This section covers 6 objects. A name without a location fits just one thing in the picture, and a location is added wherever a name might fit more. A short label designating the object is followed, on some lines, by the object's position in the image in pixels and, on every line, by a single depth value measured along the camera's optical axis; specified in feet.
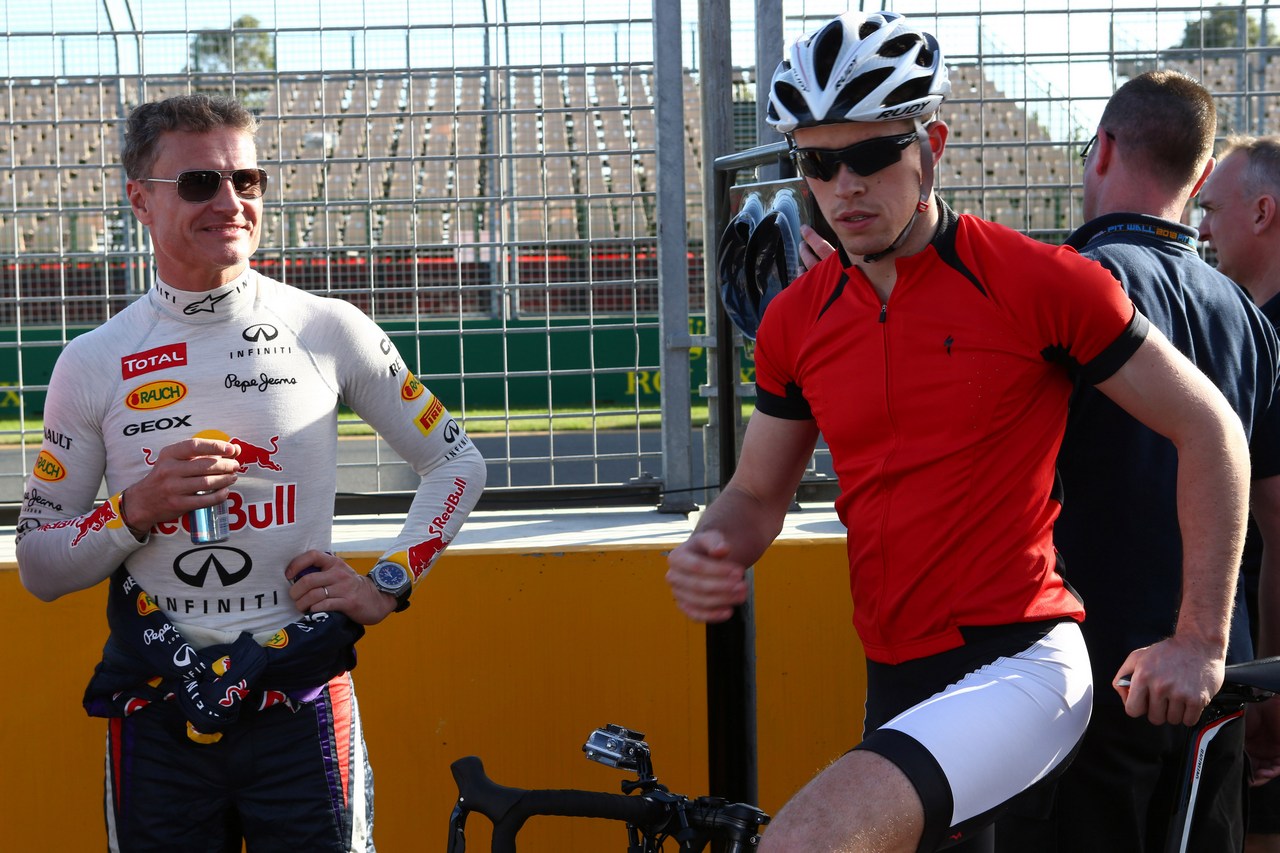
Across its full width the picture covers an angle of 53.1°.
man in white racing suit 9.06
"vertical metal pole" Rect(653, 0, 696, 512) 13.97
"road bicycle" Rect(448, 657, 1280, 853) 7.34
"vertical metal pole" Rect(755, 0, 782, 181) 12.64
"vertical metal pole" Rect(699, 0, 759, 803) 10.34
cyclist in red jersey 7.47
